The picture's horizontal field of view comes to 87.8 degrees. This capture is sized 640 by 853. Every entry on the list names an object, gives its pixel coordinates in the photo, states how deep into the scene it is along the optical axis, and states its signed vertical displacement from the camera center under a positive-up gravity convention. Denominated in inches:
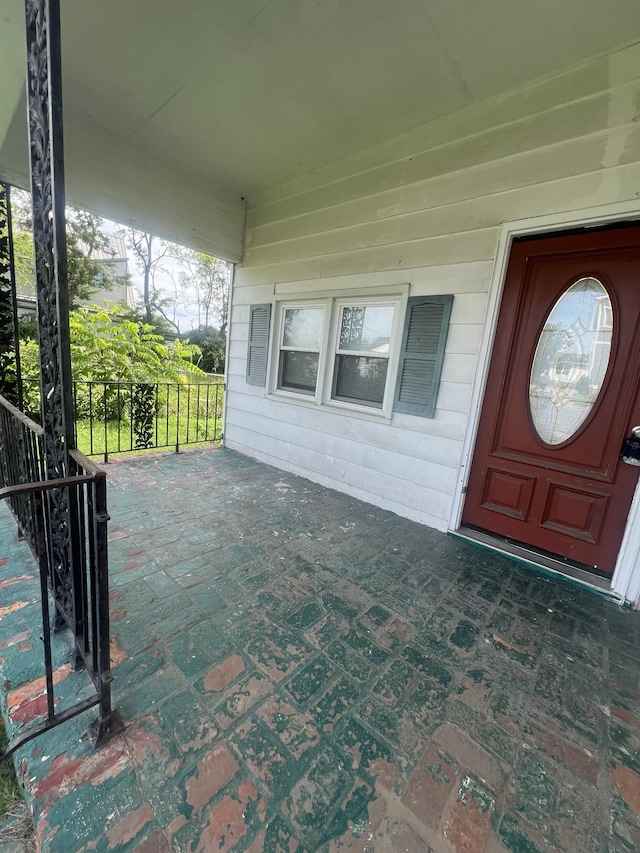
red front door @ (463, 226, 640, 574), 82.0 -1.8
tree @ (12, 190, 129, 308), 288.7 +86.7
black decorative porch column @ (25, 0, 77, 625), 39.8 +11.4
